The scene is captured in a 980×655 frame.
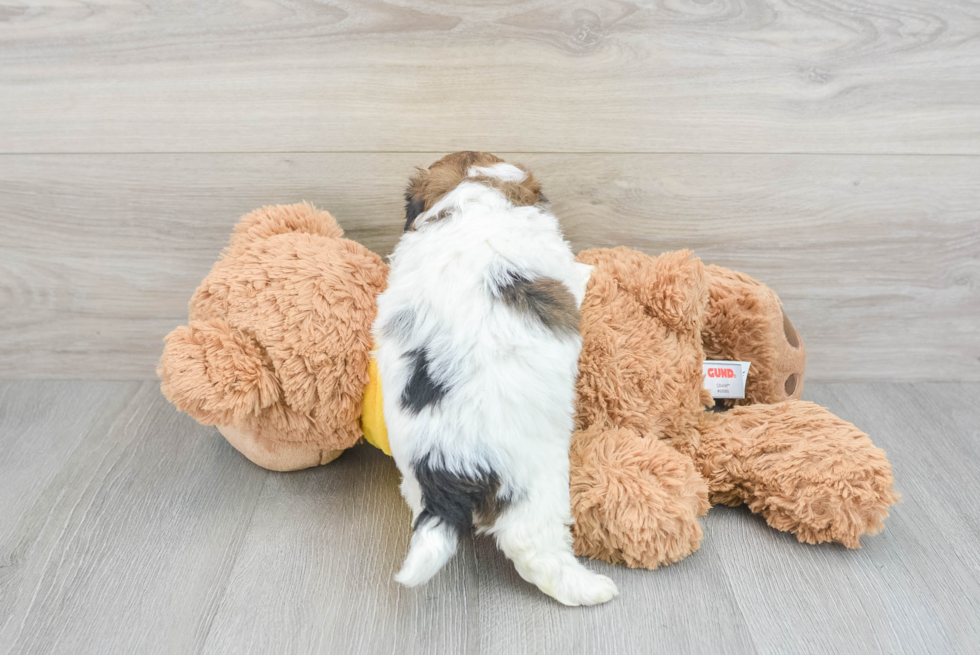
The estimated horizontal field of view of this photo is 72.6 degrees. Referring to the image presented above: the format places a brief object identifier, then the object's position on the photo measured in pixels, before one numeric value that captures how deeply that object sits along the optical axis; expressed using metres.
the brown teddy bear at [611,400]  0.77
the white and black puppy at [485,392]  0.69
